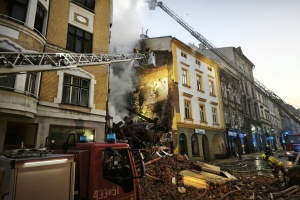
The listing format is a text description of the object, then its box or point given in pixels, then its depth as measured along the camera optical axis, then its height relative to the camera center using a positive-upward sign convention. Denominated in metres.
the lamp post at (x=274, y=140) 43.55 +0.32
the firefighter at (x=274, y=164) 9.27 -1.09
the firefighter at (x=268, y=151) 9.87 -0.47
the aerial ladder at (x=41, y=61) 5.31 +2.76
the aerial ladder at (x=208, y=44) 29.53 +15.13
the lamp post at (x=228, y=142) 26.02 -0.06
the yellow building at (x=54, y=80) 8.35 +3.48
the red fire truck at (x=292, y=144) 18.84 -0.28
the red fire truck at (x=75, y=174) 2.91 -0.52
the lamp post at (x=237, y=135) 28.95 +1.03
